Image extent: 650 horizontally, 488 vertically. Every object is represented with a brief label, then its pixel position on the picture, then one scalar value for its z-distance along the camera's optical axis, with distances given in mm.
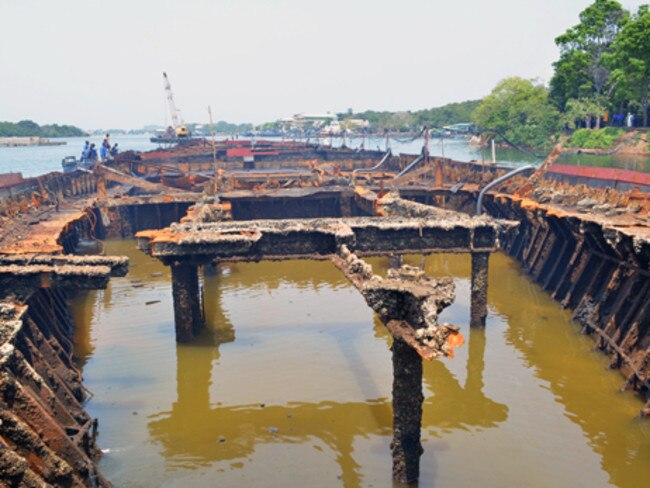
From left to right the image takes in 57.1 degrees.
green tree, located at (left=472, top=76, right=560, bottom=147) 78750
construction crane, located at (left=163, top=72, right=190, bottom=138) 94375
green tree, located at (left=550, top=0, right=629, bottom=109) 71125
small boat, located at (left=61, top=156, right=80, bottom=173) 50912
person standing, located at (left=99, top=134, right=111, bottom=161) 54562
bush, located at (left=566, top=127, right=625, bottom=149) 67875
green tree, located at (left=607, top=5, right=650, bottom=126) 61281
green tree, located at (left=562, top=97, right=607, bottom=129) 69625
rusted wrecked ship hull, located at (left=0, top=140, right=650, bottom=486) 9594
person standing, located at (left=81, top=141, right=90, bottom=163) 51088
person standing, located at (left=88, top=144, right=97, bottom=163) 49356
